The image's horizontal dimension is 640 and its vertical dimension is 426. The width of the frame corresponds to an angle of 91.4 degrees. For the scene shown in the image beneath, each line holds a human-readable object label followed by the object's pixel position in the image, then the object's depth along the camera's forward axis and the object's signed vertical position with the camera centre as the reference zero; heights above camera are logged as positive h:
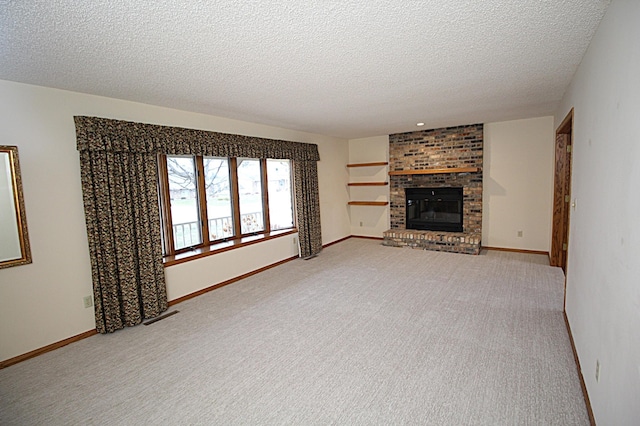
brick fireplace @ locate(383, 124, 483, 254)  5.79 +0.26
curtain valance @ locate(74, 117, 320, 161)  2.99 +0.68
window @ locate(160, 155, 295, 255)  4.04 -0.06
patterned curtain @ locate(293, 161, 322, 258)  5.63 -0.27
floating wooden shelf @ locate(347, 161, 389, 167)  6.84 +0.56
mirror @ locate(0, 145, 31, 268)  2.58 -0.08
